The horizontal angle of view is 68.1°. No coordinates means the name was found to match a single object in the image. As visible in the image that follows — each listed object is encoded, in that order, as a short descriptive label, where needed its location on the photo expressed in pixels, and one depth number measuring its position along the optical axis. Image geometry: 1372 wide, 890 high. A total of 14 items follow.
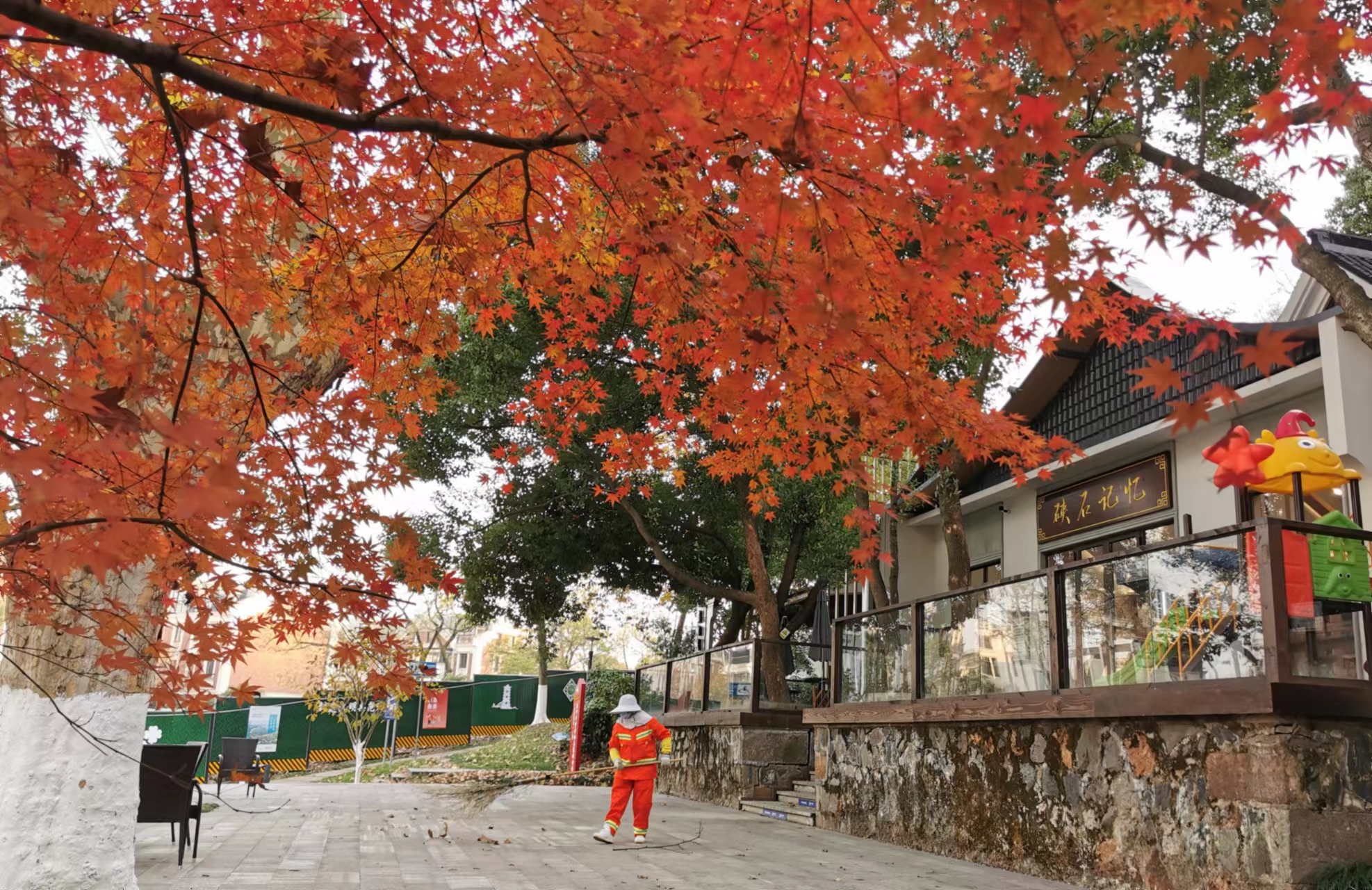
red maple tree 3.71
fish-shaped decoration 7.17
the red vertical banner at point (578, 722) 19.50
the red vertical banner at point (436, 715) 28.91
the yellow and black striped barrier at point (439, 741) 28.05
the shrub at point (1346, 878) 6.17
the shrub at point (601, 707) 22.84
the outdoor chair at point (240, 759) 13.96
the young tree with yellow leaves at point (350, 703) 21.34
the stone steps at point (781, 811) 12.70
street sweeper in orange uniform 10.12
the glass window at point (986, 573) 16.72
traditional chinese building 6.67
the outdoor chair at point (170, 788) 8.16
